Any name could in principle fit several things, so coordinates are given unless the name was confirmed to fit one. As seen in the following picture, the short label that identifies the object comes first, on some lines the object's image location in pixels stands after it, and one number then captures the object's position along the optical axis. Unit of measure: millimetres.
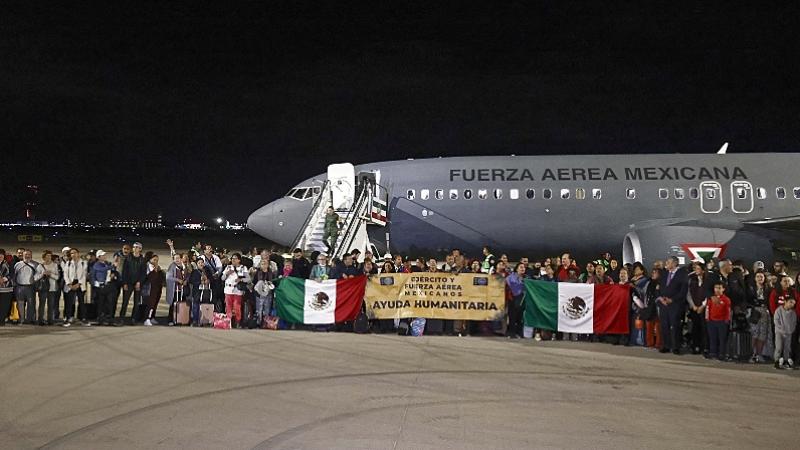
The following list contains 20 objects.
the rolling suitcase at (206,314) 13898
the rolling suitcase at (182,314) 13909
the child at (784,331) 10258
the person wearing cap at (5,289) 13281
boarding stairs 19406
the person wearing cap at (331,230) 19500
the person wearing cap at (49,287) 13445
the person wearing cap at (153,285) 13984
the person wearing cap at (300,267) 14500
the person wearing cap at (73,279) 13523
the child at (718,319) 10898
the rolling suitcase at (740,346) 10766
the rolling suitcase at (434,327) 13531
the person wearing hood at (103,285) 13594
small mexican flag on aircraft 20912
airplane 19953
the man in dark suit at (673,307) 11648
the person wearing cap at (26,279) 13258
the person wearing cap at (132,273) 13930
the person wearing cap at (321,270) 14148
